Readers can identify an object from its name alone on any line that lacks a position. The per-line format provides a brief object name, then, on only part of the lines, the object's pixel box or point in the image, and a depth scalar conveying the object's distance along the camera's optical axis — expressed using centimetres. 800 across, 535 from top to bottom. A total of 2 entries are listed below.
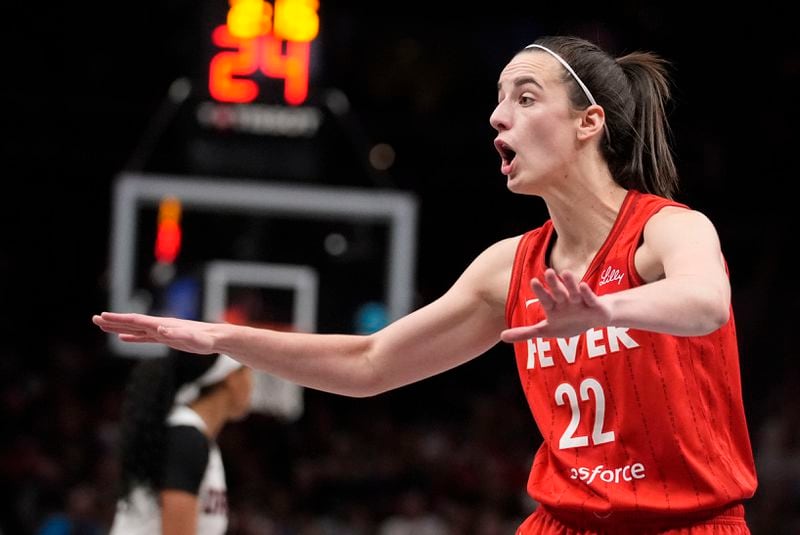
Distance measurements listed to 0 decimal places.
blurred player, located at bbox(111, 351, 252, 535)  866
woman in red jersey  523
